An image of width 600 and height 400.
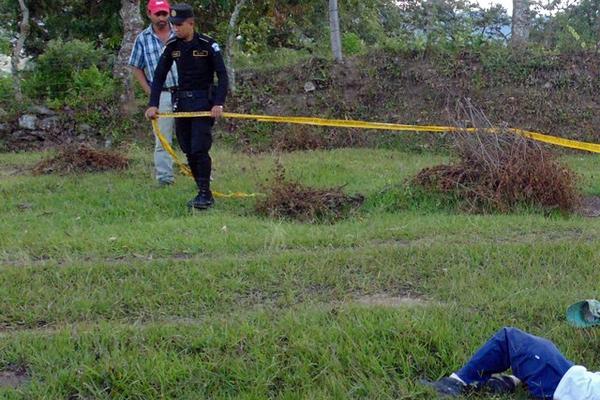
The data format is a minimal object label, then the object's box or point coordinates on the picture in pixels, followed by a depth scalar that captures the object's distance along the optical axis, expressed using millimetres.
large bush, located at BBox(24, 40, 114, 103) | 12234
